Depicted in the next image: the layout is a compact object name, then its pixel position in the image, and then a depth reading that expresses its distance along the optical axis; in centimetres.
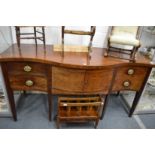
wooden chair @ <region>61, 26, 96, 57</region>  147
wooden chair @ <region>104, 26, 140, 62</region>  146
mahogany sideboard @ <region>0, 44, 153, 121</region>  137
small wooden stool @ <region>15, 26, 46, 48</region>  145
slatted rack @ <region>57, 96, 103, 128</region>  153
